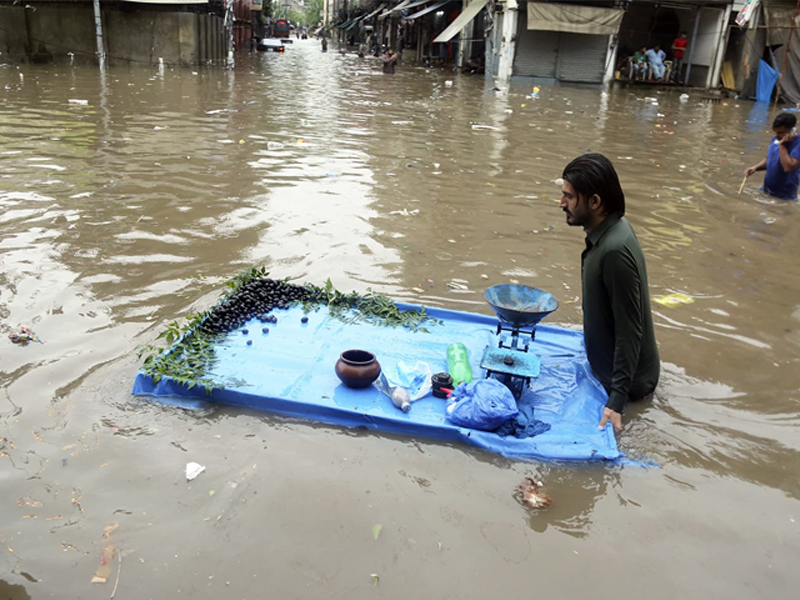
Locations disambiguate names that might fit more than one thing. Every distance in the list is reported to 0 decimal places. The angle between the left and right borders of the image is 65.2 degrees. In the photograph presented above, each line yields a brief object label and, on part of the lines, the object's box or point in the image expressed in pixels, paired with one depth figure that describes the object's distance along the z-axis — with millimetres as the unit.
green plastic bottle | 3768
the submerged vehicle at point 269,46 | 38872
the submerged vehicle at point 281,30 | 57406
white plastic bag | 3627
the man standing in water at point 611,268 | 3162
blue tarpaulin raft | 3289
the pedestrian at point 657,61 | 22469
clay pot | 3547
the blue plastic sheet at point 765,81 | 18827
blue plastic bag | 3297
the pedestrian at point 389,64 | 25750
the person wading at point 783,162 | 7414
